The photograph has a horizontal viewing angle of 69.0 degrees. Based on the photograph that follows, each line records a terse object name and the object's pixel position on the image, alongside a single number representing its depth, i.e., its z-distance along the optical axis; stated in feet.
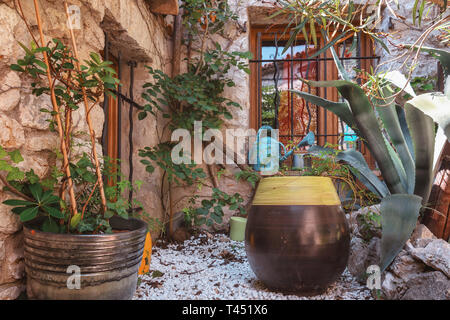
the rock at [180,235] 6.60
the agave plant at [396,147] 3.49
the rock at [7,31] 2.91
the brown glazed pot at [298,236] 3.53
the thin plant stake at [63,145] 3.10
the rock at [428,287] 3.15
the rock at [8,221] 2.90
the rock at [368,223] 4.30
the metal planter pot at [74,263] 2.82
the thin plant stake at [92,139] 3.30
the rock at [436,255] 3.31
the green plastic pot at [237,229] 6.64
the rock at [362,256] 4.19
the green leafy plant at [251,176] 6.74
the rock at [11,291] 2.89
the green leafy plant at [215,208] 5.97
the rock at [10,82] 2.97
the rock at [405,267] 3.54
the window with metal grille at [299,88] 8.44
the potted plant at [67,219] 2.83
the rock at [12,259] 2.93
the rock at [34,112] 3.17
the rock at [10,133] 2.93
